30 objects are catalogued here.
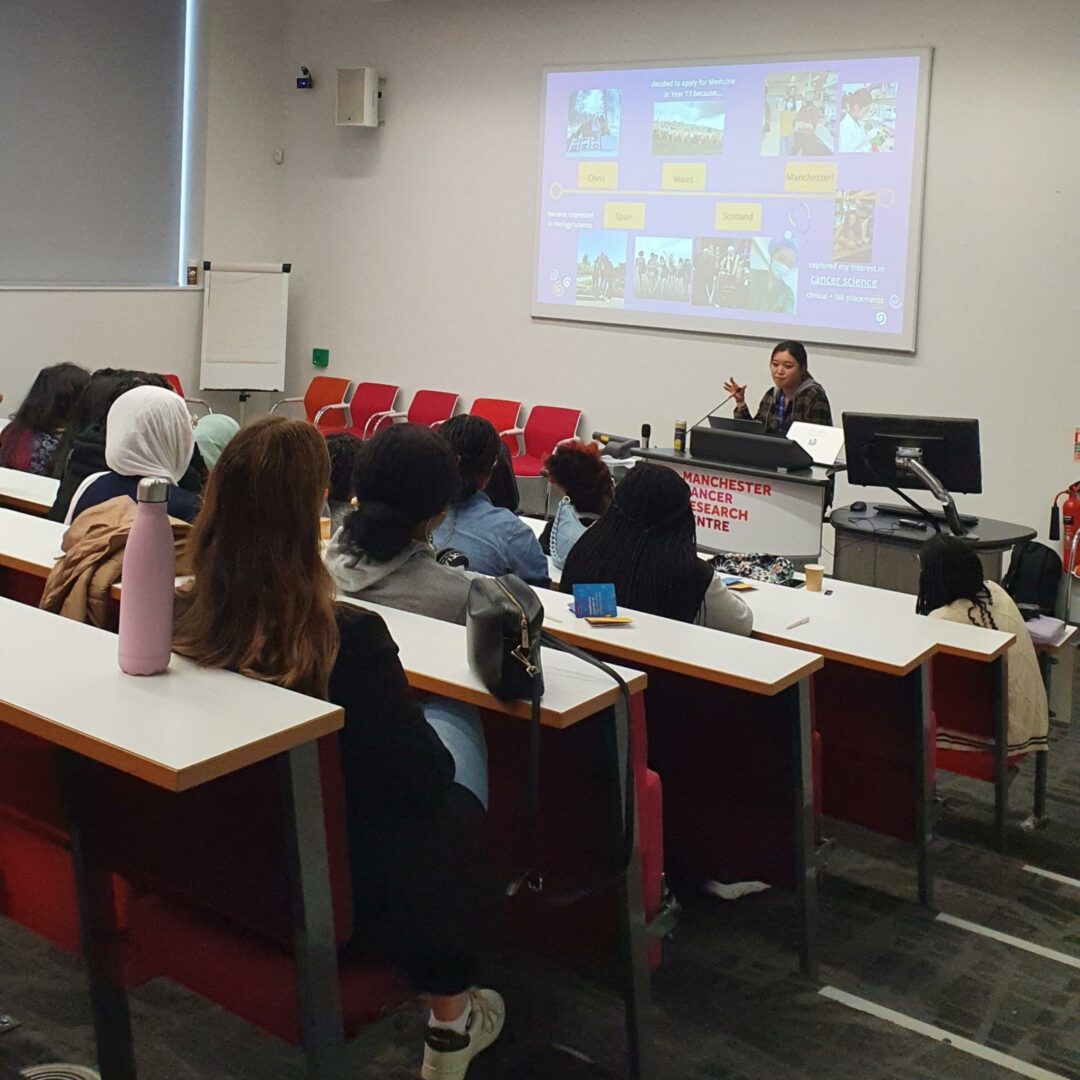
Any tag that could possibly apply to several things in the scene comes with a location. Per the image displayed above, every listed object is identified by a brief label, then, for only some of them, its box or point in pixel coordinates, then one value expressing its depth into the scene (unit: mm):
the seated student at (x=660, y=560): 3000
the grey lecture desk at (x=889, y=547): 4930
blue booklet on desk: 2783
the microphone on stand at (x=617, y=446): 6121
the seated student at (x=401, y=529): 2512
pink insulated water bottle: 1854
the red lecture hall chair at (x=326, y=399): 8609
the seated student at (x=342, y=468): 3551
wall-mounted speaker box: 8250
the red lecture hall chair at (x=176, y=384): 7907
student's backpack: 5875
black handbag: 2012
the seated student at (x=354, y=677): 1882
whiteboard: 8453
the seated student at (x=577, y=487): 3812
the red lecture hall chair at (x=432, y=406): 8156
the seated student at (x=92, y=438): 3754
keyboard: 5113
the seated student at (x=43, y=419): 4543
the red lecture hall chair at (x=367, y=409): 8375
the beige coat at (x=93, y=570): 2422
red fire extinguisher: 6070
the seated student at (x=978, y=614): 3453
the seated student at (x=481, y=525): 3404
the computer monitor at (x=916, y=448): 4816
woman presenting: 6227
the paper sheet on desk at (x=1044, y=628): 3729
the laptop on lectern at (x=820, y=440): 5621
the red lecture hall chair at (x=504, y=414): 7730
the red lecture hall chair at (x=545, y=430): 7602
